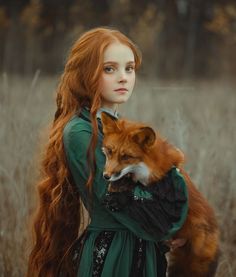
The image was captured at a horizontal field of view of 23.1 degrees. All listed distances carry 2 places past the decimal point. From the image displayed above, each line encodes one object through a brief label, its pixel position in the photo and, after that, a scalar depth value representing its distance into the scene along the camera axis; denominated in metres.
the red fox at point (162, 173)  2.07
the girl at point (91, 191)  2.15
